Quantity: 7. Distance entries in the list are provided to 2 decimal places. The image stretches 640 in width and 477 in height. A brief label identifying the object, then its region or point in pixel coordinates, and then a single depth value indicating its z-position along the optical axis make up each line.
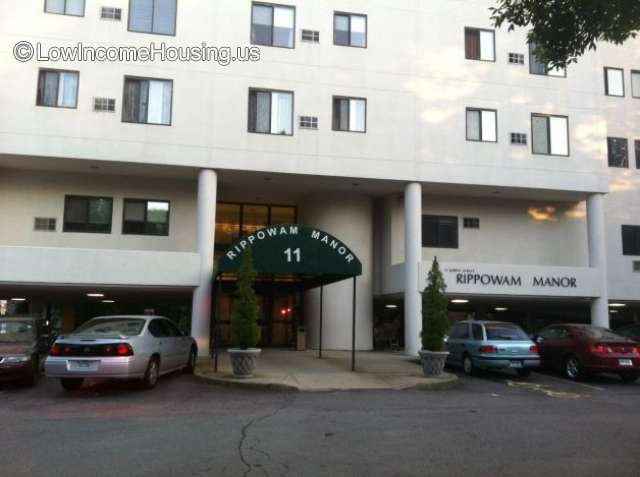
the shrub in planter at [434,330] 14.50
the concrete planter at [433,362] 14.45
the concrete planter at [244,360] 13.59
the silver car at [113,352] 11.48
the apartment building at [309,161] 19.27
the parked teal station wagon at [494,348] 15.01
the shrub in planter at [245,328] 13.62
